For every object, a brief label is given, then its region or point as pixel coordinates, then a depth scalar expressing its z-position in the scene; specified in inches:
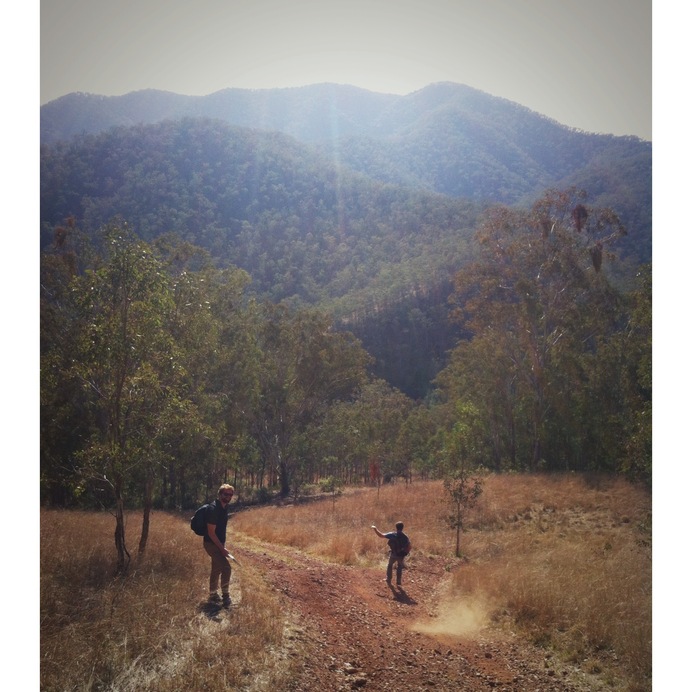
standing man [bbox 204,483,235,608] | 228.7
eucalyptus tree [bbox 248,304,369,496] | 929.5
